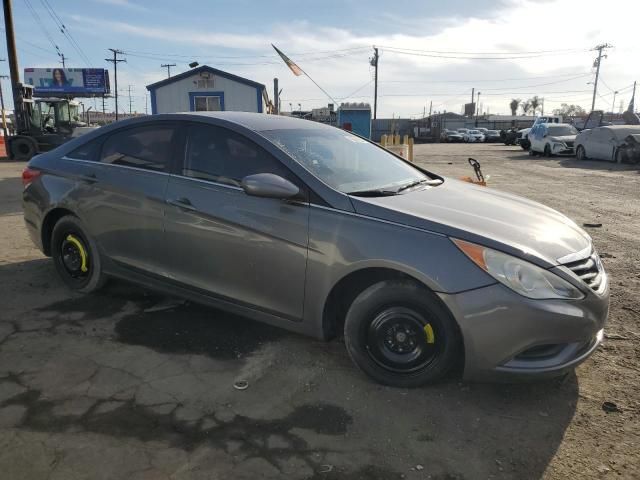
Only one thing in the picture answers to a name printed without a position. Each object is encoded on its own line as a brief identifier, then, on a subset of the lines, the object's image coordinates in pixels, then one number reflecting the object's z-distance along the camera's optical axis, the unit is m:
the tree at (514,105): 108.31
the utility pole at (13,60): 21.17
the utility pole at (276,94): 36.29
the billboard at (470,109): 87.89
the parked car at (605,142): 19.02
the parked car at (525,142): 27.90
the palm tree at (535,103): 108.30
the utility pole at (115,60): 66.94
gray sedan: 2.69
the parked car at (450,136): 51.12
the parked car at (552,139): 22.91
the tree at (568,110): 101.26
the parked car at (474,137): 49.69
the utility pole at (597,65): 74.09
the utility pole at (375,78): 64.88
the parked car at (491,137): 50.50
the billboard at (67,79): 63.38
